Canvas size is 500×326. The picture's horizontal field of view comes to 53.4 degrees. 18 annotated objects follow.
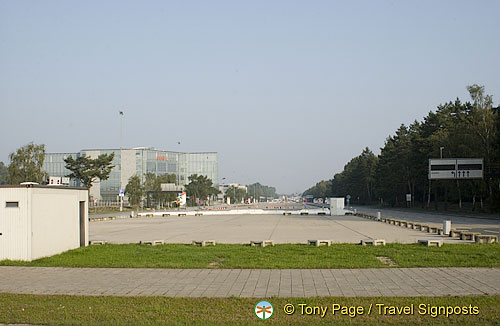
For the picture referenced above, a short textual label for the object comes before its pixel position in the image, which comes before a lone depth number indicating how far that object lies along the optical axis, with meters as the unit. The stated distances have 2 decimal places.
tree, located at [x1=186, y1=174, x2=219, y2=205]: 129.75
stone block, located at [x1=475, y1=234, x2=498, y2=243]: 22.06
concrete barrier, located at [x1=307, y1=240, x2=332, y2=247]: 20.31
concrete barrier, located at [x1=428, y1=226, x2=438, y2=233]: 29.51
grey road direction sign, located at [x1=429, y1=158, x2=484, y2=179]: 51.12
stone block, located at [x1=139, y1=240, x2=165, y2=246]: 21.84
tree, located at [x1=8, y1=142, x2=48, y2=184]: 65.69
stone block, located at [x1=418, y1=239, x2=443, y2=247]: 19.69
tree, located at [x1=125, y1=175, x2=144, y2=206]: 96.81
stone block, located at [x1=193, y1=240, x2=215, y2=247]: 21.11
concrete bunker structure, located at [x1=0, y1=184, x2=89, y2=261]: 16.22
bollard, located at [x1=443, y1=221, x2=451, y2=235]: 26.55
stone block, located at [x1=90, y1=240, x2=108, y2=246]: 21.75
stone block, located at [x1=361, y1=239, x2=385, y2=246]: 20.41
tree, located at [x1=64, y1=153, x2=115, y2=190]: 74.00
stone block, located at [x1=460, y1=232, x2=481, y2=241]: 23.93
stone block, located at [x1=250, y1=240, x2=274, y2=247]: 20.66
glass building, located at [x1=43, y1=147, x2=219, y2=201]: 131.75
